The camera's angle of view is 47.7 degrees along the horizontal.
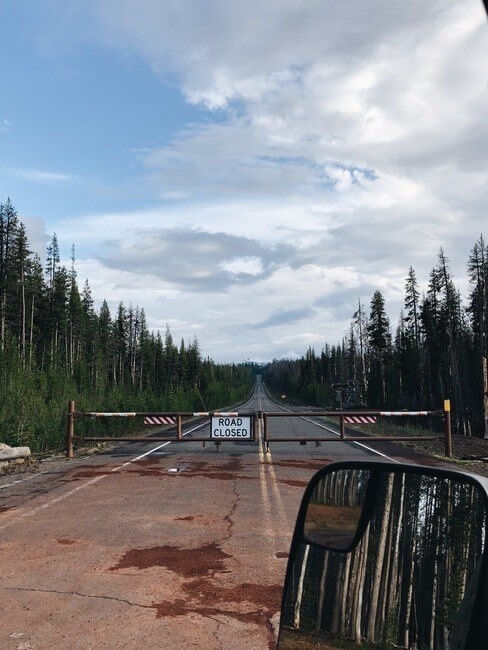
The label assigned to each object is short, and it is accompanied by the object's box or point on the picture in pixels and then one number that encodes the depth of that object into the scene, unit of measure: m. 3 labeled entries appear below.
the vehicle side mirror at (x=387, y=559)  1.45
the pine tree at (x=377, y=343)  80.00
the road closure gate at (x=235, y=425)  16.02
